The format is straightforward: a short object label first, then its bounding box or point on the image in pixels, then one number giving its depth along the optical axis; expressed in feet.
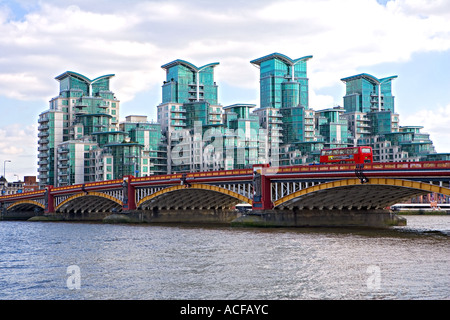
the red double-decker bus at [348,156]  287.89
